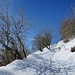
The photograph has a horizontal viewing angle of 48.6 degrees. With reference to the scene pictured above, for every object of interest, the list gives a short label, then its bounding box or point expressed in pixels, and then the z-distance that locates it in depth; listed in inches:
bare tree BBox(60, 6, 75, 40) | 711.6
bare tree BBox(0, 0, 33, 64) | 351.2
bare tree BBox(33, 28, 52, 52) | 977.8
